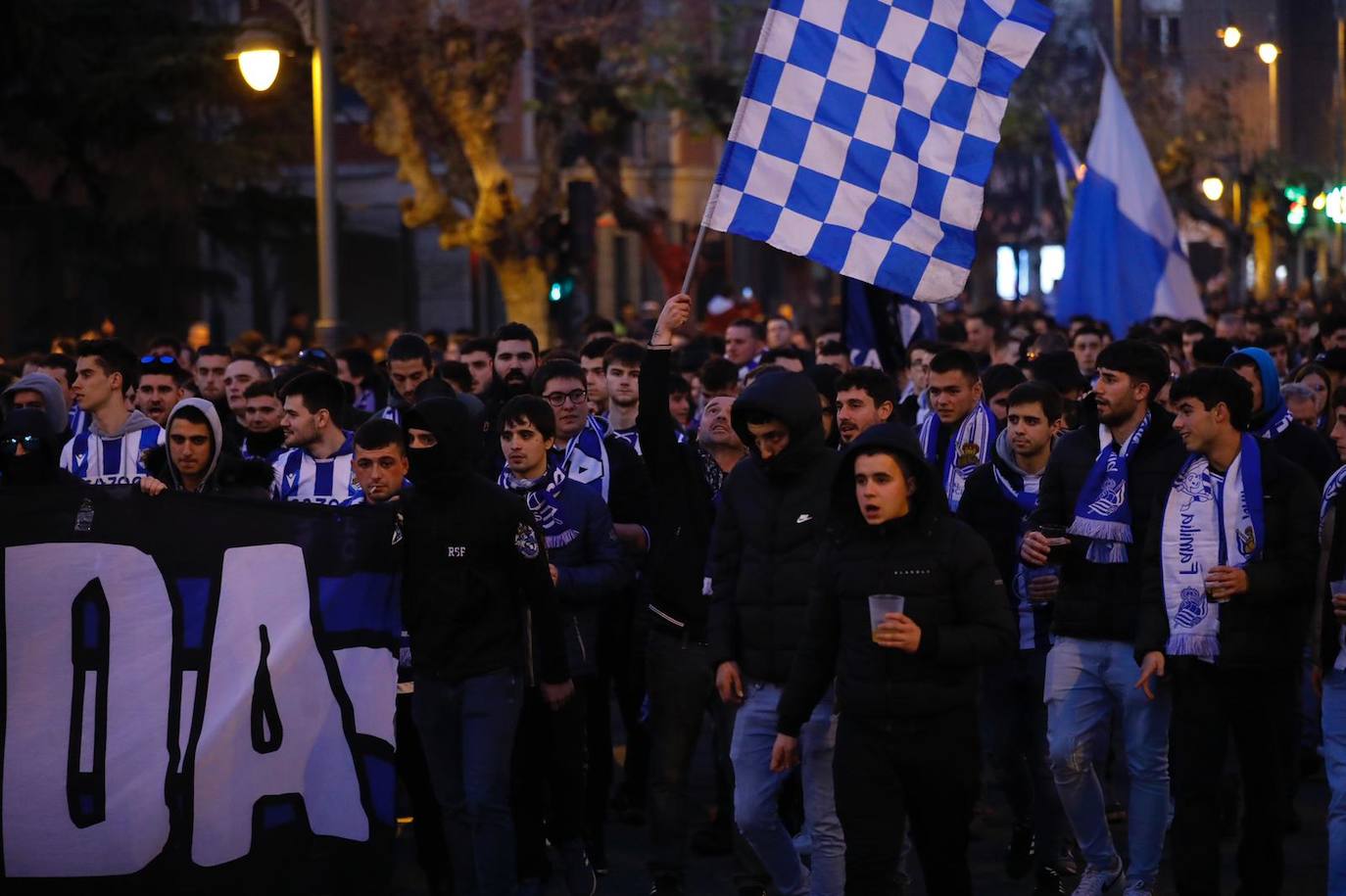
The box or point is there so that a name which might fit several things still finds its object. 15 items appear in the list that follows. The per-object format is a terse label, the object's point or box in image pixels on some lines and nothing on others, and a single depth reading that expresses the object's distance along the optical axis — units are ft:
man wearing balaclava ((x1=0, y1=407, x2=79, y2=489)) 50.80
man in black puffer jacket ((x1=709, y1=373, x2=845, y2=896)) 45.83
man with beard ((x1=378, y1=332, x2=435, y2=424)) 71.20
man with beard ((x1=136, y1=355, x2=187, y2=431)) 72.08
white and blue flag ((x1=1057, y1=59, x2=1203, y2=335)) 126.93
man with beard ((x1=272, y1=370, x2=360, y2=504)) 55.47
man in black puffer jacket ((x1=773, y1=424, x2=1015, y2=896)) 40.63
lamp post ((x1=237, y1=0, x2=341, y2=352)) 113.19
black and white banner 47.75
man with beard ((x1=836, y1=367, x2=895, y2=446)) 53.72
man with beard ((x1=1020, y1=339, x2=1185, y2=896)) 49.29
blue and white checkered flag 53.83
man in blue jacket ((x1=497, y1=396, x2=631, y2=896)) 51.52
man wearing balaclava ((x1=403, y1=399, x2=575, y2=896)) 46.65
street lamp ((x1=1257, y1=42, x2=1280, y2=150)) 246.68
